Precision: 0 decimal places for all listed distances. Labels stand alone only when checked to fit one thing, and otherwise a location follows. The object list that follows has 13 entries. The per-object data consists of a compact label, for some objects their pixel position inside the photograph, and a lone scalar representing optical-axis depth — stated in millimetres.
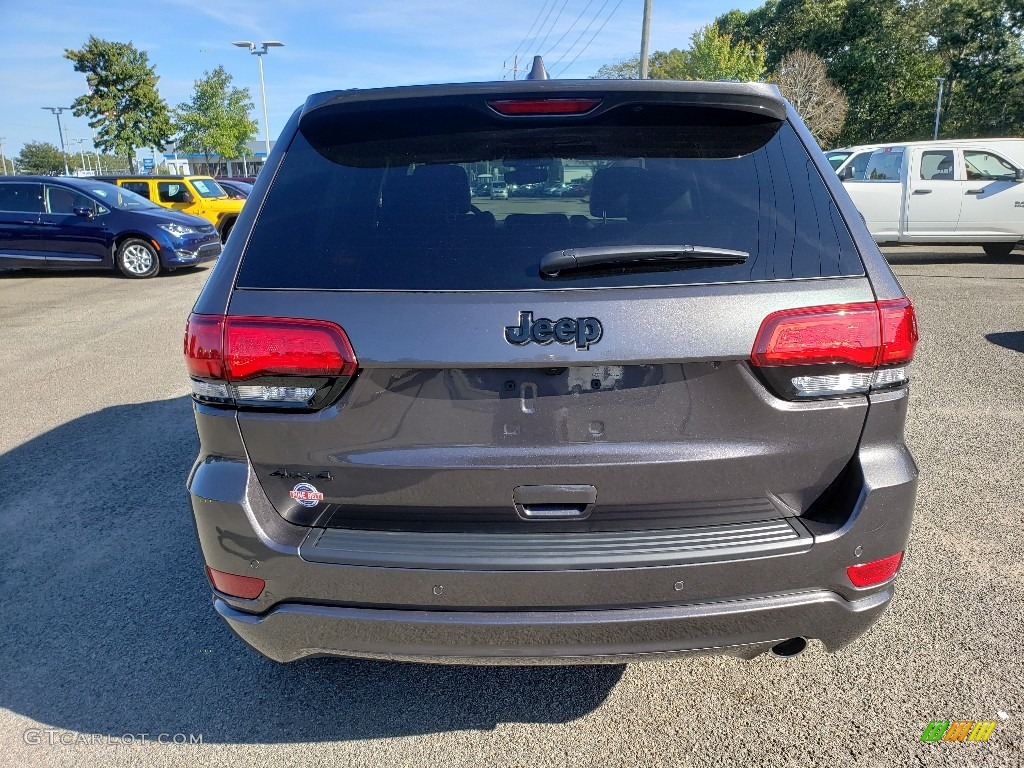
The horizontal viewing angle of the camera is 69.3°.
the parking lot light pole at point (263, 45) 36781
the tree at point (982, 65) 48000
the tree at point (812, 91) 48500
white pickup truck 12305
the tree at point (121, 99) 38750
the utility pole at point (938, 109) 50494
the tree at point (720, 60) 44375
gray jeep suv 1859
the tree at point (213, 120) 44562
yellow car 17484
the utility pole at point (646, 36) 24828
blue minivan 13320
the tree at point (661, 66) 57281
